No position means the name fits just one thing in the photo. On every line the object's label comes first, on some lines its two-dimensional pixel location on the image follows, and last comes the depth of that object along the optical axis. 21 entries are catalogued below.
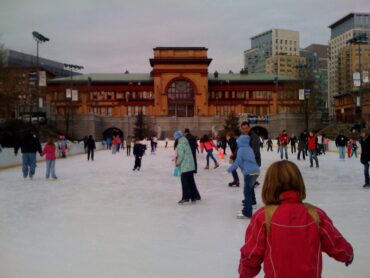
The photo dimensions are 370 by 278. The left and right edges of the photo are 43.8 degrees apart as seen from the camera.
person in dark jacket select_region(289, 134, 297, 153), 29.00
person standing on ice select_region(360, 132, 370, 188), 10.53
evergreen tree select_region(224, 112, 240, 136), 59.78
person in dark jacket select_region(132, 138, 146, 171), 16.94
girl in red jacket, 2.19
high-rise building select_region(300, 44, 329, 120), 63.44
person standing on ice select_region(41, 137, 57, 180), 13.29
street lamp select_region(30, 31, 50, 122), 26.54
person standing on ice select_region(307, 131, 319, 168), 16.72
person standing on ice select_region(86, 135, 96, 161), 24.11
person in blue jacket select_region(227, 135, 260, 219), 7.00
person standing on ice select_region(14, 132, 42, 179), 13.86
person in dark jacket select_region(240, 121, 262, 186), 8.91
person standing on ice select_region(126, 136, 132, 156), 29.56
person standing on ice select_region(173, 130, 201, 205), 8.46
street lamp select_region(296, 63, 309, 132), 53.21
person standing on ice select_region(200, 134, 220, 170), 17.19
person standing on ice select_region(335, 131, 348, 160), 22.14
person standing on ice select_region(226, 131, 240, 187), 11.45
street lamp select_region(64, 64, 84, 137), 54.36
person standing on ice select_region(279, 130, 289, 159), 22.75
